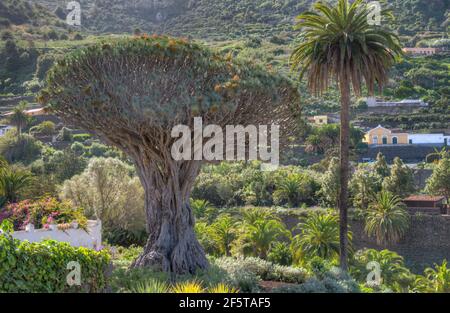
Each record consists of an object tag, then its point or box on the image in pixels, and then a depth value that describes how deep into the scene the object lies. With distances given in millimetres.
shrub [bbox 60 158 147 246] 33125
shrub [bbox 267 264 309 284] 20250
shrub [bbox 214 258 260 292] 16906
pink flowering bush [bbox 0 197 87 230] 24500
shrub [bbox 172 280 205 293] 13878
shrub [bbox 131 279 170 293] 14530
